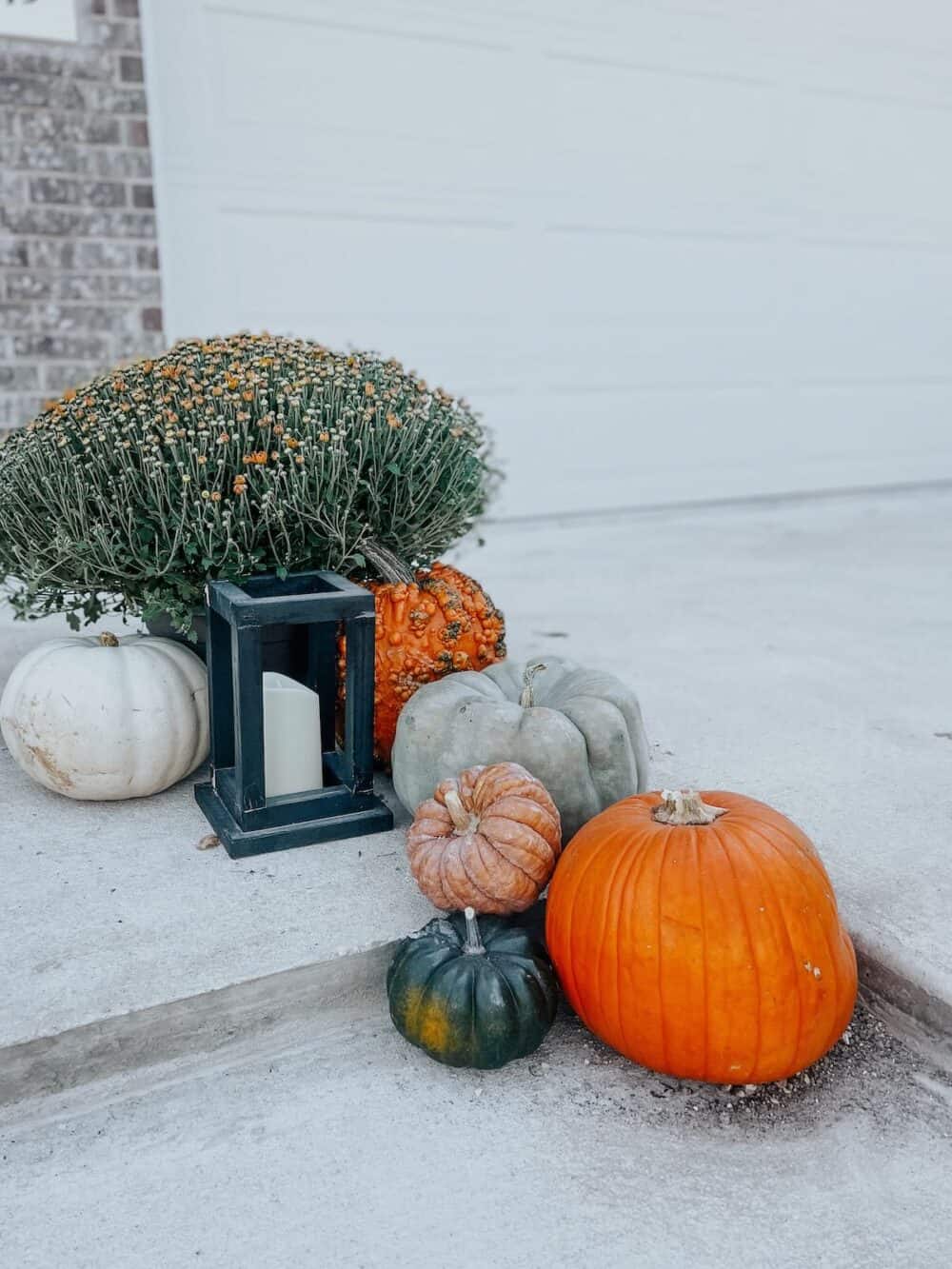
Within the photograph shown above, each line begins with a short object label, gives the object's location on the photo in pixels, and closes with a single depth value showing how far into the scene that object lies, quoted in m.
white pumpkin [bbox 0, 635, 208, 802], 2.03
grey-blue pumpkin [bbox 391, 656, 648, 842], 1.92
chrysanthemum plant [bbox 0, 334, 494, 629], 2.07
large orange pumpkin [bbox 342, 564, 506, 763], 2.16
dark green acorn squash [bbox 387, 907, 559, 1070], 1.53
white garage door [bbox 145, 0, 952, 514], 4.39
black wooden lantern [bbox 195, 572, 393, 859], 1.87
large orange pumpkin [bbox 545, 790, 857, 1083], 1.50
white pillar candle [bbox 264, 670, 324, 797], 2.04
